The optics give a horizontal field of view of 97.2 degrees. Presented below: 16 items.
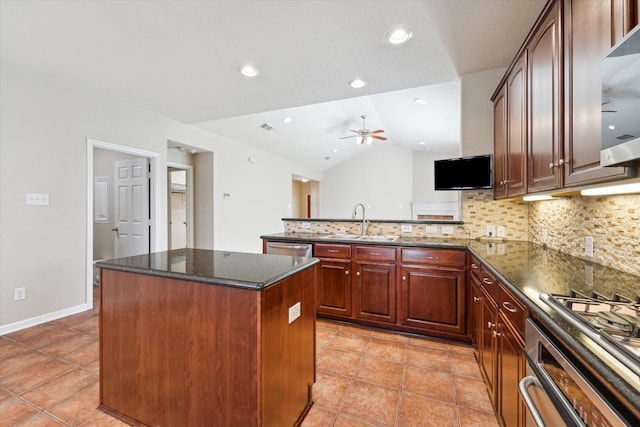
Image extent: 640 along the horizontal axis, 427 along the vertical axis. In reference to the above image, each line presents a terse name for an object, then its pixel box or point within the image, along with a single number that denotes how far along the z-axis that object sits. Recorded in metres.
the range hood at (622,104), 0.76
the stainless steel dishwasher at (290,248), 3.00
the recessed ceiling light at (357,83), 3.06
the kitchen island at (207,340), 1.25
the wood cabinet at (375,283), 2.67
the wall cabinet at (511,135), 1.88
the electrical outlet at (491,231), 2.77
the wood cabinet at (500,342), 1.17
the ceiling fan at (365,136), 6.11
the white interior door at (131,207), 4.15
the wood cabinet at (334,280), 2.84
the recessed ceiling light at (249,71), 2.79
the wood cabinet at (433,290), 2.45
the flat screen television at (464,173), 2.64
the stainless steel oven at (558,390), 0.64
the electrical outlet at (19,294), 2.77
